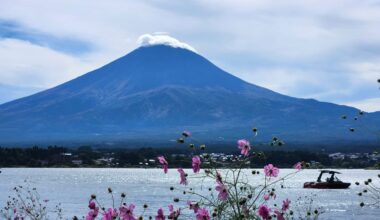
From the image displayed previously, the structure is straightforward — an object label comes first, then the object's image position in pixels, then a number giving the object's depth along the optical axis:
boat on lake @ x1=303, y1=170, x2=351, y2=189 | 86.31
